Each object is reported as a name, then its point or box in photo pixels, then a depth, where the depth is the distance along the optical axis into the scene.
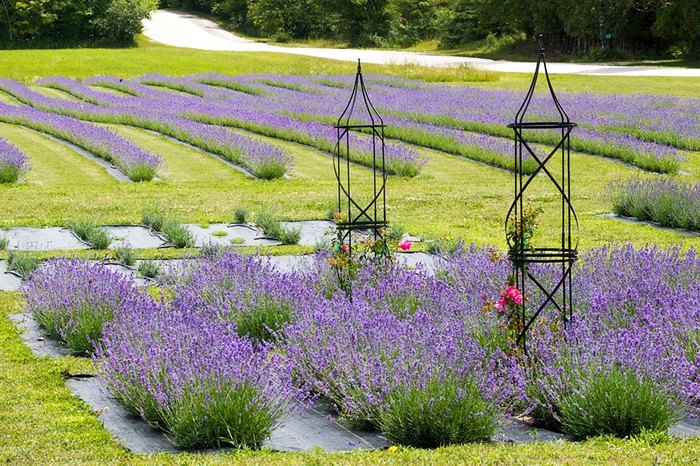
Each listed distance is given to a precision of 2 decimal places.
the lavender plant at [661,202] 21.95
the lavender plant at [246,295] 13.24
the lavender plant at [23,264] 17.52
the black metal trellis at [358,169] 15.58
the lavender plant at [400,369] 9.70
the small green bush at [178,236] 20.95
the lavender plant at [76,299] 13.37
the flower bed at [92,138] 31.69
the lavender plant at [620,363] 9.74
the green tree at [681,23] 77.86
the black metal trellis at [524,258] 11.03
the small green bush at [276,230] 21.28
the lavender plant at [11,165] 30.59
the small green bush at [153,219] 22.54
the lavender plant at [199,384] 9.75
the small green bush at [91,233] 20.70
